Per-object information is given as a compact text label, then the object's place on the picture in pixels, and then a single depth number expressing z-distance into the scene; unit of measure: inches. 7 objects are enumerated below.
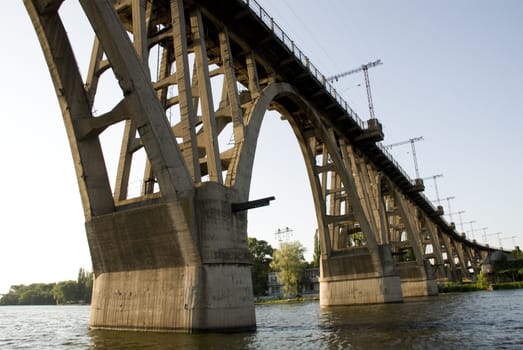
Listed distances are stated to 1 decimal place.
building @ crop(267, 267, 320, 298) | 3801.7
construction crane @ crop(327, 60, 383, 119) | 2282.2
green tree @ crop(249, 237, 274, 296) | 3176.7
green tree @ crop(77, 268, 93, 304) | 5866.1
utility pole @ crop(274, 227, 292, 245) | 4276.6
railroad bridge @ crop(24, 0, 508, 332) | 668.7
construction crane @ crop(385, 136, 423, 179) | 3854.8
